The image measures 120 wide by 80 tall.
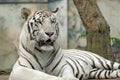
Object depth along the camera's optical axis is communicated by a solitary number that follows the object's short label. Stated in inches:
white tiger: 237.4
